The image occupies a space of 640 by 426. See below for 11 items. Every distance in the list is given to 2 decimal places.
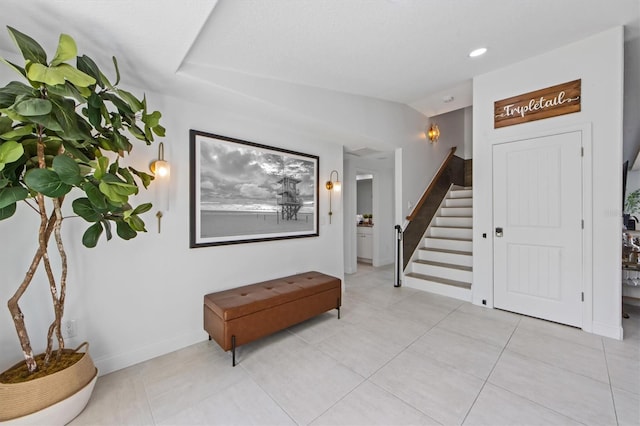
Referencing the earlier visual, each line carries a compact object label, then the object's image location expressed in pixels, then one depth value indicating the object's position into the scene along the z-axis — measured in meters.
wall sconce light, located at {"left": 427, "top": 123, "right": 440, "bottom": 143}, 5.25
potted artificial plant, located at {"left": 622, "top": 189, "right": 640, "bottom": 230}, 3.71
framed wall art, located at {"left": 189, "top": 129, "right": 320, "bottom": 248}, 2.66
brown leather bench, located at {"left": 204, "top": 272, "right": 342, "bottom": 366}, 2.28
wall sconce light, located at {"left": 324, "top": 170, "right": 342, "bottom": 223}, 3.90
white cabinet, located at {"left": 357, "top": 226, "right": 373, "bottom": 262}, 6.36
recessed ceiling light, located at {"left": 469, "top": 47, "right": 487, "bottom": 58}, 2.74
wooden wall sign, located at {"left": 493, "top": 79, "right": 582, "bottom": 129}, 2.85
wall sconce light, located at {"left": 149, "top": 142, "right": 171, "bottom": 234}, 2.36
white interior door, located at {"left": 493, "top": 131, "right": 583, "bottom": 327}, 2.86
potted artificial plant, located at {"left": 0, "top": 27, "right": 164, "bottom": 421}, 1.23
